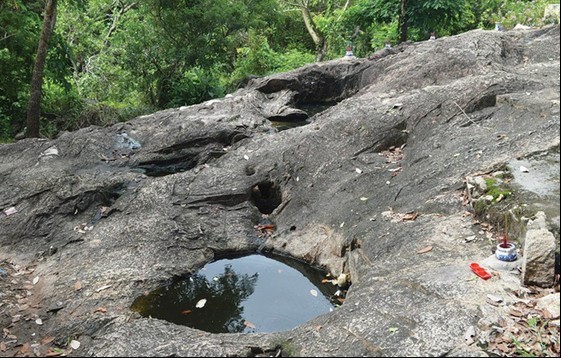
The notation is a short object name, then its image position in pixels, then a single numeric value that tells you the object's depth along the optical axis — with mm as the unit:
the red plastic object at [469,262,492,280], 4757
